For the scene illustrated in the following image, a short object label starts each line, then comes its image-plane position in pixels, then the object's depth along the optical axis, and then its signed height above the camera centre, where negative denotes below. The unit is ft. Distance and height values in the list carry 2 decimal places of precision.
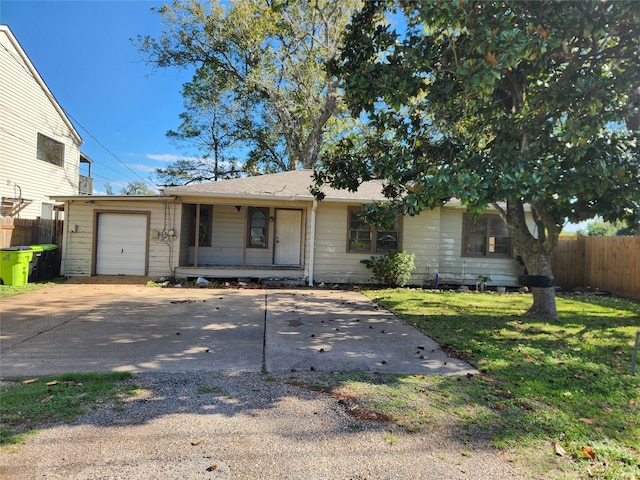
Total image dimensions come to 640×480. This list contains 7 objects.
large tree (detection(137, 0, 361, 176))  58.59 +33.20
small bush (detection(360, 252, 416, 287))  35.99 -1.76
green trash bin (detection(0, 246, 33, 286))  31.35 -2.63
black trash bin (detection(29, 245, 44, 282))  34.16 -2.68
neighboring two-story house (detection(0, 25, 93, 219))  42.37 +12.29
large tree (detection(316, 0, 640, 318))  15.79 +7.72
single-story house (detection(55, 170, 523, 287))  36.96 +0.86
